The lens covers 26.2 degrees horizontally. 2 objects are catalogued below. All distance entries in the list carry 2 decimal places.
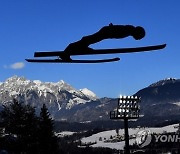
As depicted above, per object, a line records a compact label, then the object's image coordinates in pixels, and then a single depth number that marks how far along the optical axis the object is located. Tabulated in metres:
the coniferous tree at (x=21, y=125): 54.50
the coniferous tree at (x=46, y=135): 57.78
